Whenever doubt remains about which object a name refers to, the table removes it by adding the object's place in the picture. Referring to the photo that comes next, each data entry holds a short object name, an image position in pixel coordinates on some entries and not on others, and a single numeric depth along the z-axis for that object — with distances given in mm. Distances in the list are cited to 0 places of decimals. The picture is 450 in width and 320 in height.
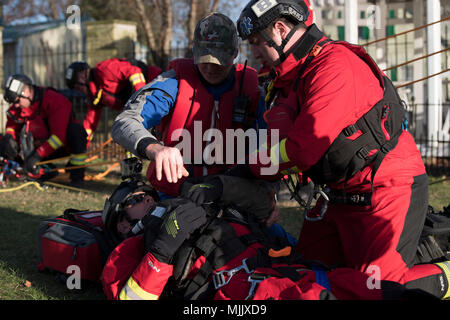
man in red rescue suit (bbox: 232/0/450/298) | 2825
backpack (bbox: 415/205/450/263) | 3242
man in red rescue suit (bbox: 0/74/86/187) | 8156
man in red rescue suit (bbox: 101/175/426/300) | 2750
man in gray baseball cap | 3732
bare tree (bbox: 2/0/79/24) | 29406
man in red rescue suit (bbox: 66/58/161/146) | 7934
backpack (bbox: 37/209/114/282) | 3869
